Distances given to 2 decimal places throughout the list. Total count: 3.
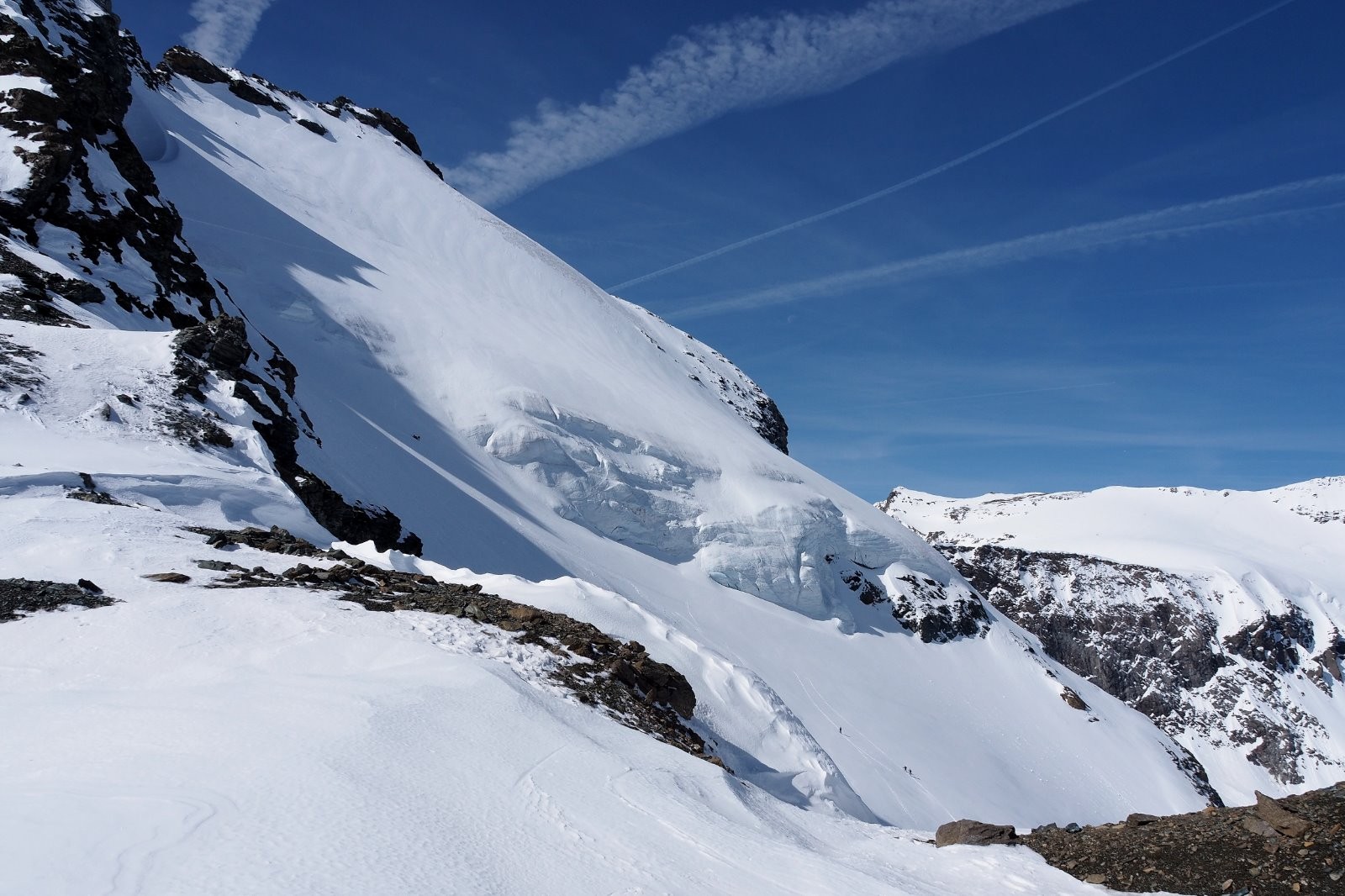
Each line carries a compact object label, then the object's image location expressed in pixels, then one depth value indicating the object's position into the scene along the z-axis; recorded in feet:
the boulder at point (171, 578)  34.53
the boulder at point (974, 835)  25.66
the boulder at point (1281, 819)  22.34
